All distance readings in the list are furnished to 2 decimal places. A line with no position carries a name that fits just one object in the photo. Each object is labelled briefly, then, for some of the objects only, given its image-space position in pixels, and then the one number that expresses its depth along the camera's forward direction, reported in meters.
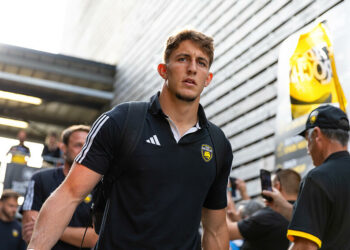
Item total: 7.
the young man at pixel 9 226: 8.05
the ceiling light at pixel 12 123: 17.55
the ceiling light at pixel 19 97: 14.62
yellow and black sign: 5.16
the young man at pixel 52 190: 4.15
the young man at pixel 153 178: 2.53
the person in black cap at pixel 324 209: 2.85
